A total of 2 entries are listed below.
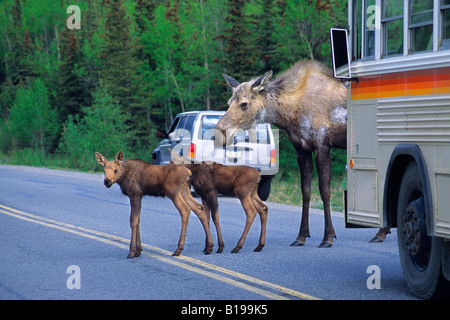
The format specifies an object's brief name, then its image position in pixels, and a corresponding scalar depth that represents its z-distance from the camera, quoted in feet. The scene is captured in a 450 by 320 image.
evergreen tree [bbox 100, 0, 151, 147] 155.22
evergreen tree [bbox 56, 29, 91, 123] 177.17
